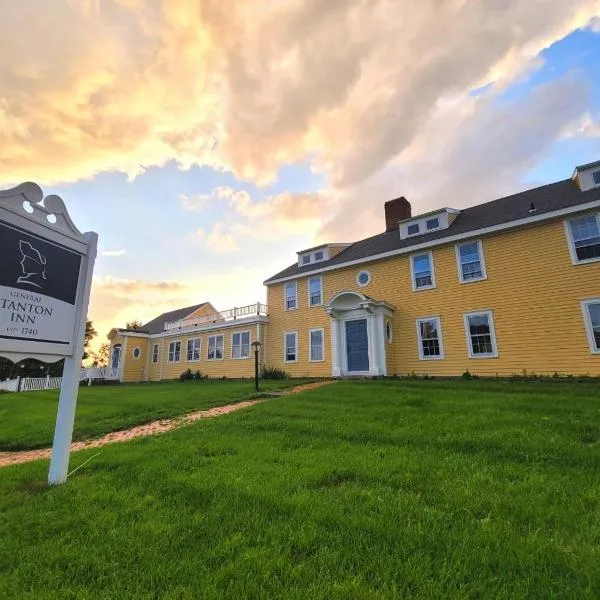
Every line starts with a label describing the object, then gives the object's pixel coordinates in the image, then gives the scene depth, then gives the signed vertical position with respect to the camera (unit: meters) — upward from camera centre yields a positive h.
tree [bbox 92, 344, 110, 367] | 63.22 +4.62
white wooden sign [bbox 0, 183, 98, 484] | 3.85 +1.13
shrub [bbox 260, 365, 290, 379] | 19.92 +0.26
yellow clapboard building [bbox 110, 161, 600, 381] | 12.67 +3.51
